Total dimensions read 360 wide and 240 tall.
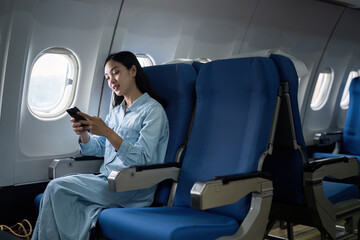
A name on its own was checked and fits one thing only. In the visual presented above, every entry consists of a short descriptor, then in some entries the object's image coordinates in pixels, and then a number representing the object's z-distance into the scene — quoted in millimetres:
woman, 2745
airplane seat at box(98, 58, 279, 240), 2371
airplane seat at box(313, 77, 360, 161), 5418
